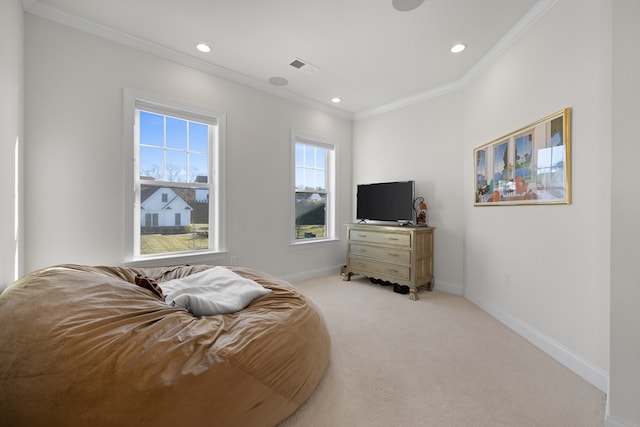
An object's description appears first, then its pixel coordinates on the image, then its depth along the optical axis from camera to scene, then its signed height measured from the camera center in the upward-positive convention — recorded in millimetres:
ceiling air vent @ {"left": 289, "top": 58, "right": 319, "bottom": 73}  3068 +1735
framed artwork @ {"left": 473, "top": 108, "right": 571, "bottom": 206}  1979 +420
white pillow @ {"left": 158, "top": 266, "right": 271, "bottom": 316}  1630 -526
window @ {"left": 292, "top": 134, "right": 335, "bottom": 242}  4223 +398
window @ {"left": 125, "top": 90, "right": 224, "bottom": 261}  2758 +372
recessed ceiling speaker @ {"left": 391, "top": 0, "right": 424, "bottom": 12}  2125 +1680
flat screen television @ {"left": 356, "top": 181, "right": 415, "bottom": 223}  3730 +171
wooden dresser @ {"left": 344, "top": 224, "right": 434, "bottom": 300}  3418 -570
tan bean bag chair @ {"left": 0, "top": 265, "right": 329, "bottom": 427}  946 -616
